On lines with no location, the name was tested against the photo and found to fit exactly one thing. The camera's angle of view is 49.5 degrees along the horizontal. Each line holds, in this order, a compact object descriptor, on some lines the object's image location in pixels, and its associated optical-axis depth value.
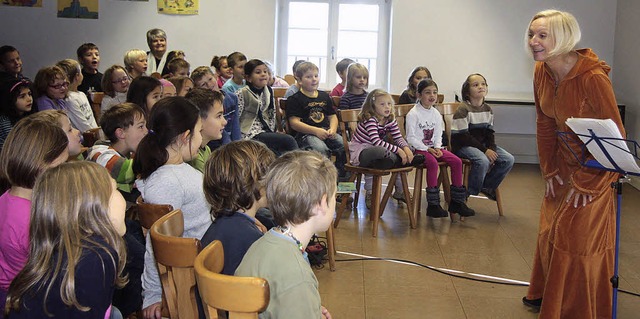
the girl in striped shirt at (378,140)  4.77
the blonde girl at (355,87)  5.69
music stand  2.62
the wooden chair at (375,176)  4.69
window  8.23
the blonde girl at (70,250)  1.79
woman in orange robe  3.01
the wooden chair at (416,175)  5.14
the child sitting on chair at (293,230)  1.71
